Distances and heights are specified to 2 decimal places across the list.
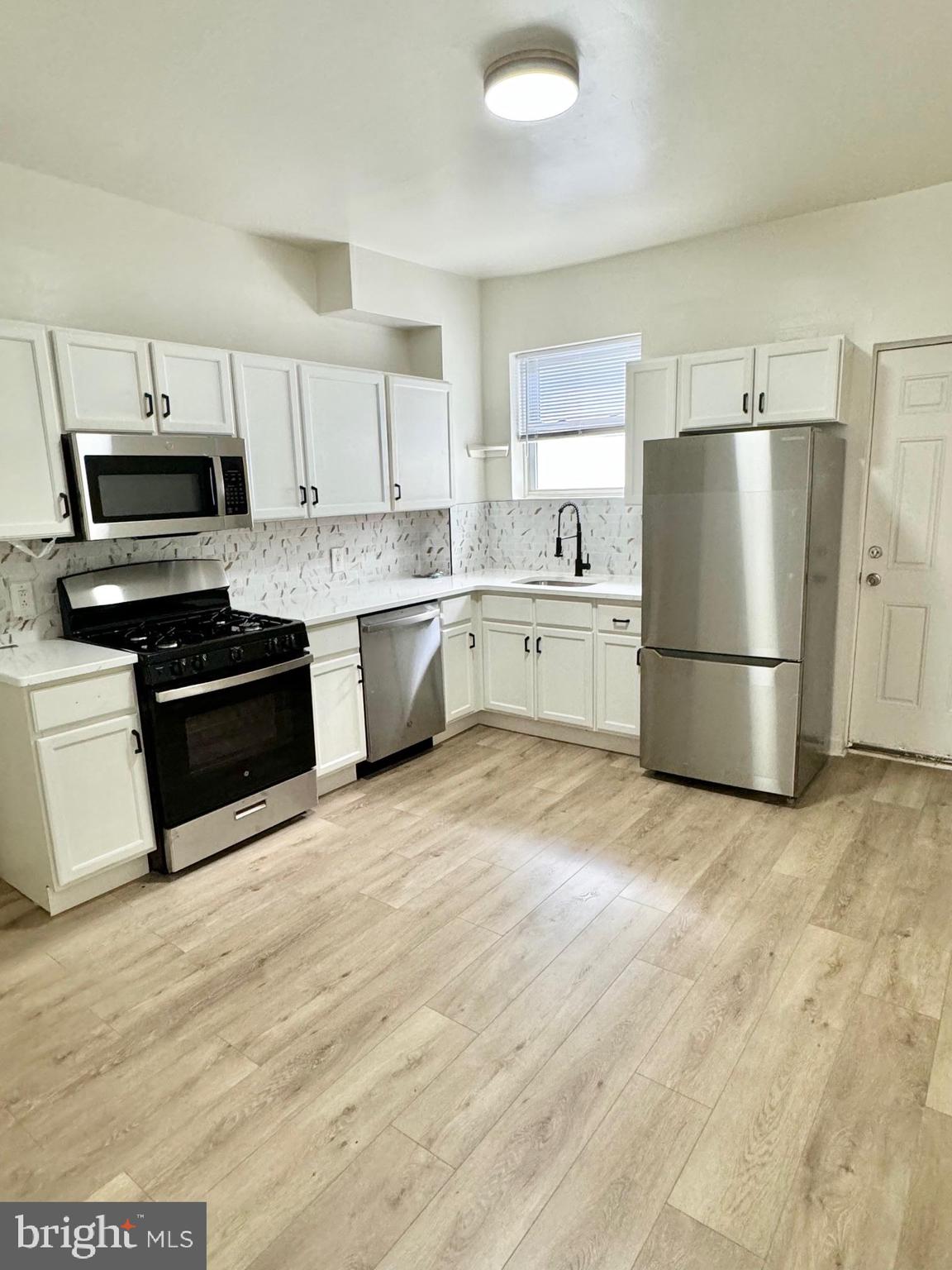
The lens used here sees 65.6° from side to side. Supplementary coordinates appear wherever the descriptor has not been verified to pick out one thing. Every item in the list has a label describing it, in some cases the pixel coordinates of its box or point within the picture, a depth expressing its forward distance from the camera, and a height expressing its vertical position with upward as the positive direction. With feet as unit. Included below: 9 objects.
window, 14.85 +1.74
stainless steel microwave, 9.20 +0.37
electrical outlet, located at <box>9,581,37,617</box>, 9.70 -1.09
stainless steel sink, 14.65 -1.64
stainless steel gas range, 9.34 -2.50
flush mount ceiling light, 7.20 +4.10
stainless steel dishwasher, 12.46 -3.04
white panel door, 11.64 -1.22
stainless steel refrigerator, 10.38 -1.59
